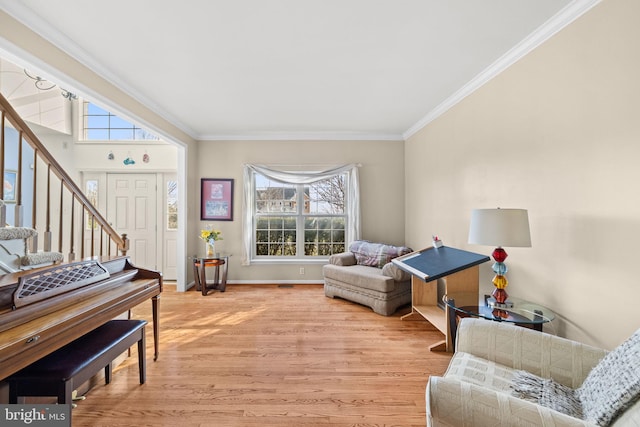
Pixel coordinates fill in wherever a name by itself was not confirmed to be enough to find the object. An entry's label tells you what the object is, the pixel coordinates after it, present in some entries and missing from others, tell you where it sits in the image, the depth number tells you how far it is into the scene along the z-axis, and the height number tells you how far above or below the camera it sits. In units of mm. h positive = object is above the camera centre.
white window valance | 4547 +531
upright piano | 1222 -530
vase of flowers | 4258 -351
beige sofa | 3330 -810
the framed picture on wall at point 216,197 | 4609 +313
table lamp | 1839 -89
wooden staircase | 1556 -81
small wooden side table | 4086 -858
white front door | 4711 +81
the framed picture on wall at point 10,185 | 3955 +452
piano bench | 1340 -798
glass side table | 1799 -687
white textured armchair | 940 -706
